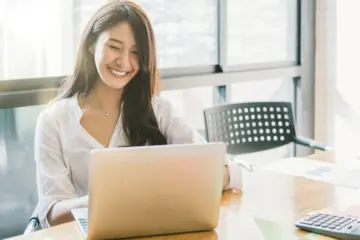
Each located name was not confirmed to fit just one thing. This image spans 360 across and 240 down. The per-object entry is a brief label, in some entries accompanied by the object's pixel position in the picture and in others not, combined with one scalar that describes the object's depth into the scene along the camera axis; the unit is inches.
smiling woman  87.0
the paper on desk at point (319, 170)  89.8
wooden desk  70.2
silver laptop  64.8
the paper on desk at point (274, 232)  69.6
